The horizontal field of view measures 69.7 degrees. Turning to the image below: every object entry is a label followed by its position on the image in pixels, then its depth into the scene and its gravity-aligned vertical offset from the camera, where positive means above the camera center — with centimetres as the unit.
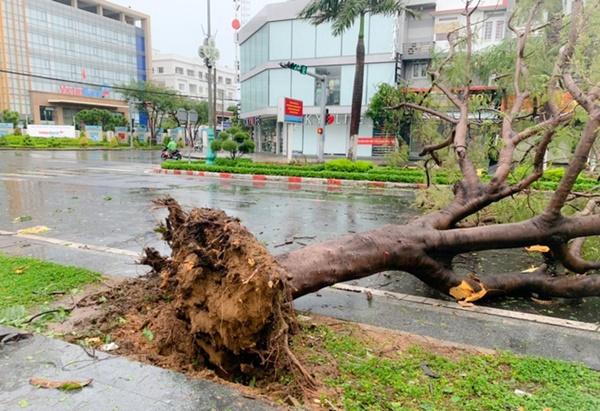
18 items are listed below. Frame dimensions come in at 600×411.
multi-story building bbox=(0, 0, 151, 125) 6856 +1555
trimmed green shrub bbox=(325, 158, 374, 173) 1783 -86
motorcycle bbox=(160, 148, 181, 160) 2712 -78
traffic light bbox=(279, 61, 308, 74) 1825 +332
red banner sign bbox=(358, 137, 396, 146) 2972 +32
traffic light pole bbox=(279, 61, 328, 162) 2130 +145
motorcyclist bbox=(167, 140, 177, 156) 2688 -34
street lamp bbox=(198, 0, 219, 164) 2200 +429
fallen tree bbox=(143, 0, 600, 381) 279 -93
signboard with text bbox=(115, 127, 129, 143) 5519 +104
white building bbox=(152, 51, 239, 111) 8956 +1475
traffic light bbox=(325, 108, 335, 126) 2931 +178
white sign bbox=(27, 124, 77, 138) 4591 +105
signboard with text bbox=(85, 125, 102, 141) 5112 +100
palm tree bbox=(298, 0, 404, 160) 1845 +576
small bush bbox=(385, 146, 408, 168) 1812 -50
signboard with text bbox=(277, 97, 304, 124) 2194 +174
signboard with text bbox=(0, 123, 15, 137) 4635 +119
